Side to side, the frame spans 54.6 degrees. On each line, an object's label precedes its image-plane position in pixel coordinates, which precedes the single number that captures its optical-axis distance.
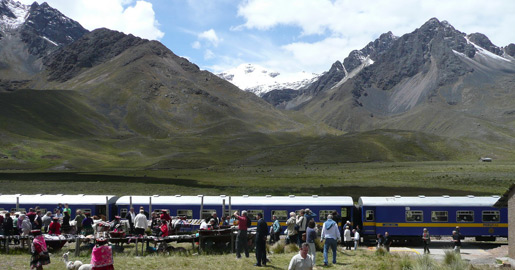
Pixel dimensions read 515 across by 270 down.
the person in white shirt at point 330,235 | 20.97
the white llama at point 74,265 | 14.71
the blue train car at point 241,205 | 40.16
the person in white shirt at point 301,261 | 14.88
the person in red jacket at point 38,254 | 16.78
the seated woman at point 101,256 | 13.97
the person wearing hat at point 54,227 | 24.33
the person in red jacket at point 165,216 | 25.91
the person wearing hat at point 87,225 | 26.83
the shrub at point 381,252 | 24.09
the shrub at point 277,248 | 24.73
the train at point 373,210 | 38.72
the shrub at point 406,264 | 19.75
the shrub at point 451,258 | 20.73
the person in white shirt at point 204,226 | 24.78
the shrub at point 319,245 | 24.61
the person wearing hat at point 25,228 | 23.37
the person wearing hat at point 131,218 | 28.85
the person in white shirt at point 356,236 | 31.20
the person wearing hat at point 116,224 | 26.28
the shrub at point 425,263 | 18.80
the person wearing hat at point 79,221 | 27.59
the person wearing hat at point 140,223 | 25.30
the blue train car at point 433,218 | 38.59
